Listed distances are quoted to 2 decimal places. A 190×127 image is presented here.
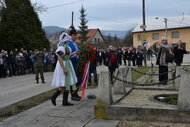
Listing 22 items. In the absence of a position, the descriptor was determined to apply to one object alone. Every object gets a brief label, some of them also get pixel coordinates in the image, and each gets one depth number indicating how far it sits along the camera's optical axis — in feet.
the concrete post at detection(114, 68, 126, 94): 25.31
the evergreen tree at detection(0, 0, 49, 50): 81.25
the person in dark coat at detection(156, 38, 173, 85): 32.19
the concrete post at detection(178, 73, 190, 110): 17.13
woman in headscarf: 22.20
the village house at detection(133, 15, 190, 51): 191.21
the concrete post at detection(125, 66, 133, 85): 29.37
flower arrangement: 25.39
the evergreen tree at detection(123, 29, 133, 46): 248.32
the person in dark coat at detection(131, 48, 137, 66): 79.41
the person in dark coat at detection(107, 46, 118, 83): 39.63
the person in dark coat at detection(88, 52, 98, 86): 38.92
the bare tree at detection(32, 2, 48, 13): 92.27
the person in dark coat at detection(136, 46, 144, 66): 77.66
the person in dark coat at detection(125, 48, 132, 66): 80.38
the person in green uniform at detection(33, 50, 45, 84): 43.19
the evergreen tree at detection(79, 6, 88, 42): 196.40
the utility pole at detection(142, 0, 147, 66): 73.41
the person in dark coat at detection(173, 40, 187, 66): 49.68
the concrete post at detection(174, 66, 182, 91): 27.45
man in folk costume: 24.37
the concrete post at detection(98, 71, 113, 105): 18.85
